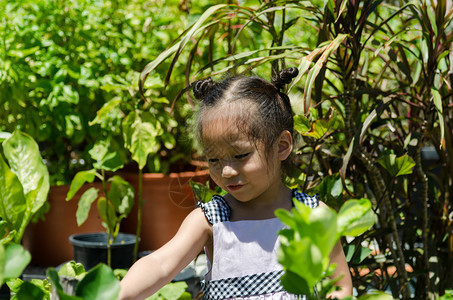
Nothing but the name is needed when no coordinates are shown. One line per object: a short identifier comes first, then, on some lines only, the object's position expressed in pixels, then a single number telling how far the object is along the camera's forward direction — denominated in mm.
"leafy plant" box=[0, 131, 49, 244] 1309
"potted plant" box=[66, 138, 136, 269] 2168
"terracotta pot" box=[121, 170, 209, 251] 2789
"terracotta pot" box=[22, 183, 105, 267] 2781
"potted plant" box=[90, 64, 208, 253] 2660
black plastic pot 2293
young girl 1247
